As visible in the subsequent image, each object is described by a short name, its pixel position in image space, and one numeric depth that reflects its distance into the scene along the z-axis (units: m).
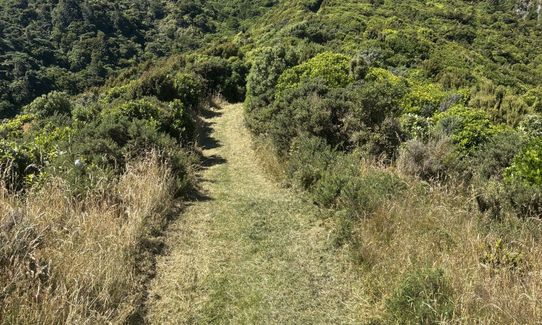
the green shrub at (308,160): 7.94
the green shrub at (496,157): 7.27
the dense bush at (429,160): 7.56
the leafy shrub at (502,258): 4.23
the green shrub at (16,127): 12.36
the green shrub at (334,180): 6.82
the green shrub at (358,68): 13.77
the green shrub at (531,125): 9.91
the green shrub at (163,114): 10.63
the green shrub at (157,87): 15.88
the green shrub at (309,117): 9.52
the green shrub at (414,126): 9.34
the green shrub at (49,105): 16.08
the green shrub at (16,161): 6.14
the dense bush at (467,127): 8.67
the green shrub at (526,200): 5.79
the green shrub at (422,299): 3.68
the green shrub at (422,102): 11.30
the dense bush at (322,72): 13.26
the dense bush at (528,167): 6.26
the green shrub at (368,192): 5.80
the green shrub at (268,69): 15.17
